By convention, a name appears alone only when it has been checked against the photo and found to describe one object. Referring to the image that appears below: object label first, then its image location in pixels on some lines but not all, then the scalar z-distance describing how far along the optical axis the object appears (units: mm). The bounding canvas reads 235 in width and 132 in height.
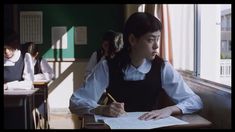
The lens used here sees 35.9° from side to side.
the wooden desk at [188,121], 1621
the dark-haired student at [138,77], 1942
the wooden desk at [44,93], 4887
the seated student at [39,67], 5328
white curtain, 3352
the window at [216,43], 2367
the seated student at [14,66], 3930
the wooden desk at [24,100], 3653
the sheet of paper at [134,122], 1596
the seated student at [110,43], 3944
